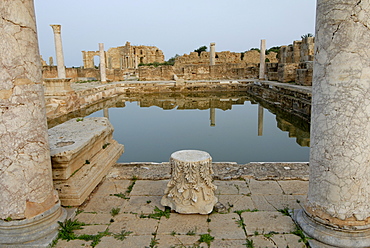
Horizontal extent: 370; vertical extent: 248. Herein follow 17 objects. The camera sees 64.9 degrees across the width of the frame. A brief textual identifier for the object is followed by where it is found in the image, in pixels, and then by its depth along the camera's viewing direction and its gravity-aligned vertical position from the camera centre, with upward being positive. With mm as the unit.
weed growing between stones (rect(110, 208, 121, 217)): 3162 -1461
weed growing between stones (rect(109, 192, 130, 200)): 3570 -1459
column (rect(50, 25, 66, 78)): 15656 +1505
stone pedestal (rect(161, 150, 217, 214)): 3088 -1176
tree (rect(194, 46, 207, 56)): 47888 +4233
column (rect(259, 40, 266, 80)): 19719 +780
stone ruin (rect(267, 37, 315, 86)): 13562 +461
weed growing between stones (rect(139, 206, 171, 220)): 3081 -1468
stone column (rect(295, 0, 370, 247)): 2264 -413
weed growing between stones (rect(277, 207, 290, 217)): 3061 -1456
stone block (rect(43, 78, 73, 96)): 11766 -339
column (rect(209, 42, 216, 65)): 23258 +1777
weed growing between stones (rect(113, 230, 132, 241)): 2703 -1480
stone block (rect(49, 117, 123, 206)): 3287 -1034
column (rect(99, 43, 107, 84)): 20042 +800
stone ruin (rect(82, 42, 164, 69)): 36812 +2705
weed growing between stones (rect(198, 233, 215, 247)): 2615 -1471
